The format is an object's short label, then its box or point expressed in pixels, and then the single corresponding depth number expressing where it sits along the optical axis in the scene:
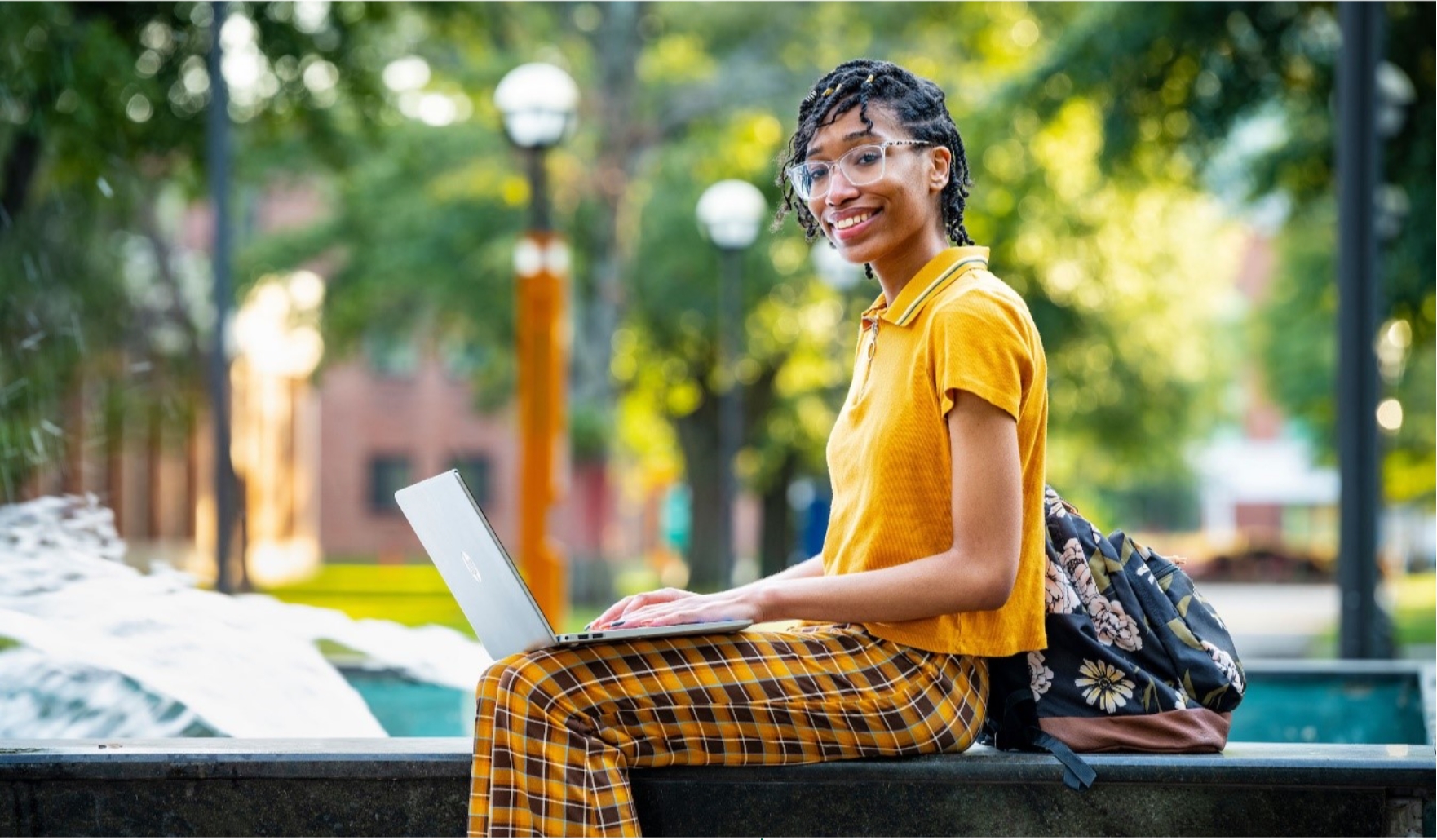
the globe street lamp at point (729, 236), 16.30
